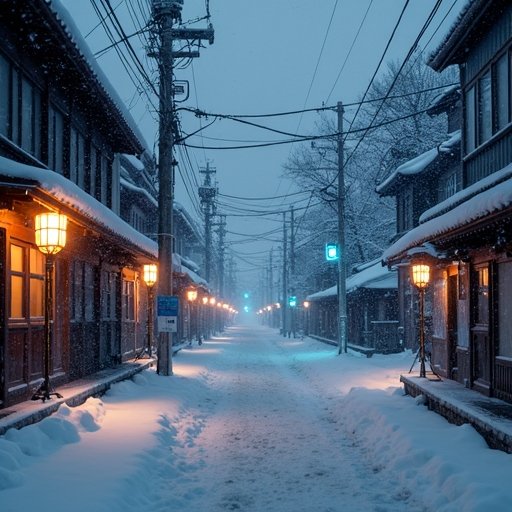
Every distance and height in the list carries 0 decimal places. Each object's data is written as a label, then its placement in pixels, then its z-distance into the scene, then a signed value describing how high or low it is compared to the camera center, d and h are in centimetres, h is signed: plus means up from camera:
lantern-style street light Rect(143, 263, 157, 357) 2062 +50
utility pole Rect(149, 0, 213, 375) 1797 +383
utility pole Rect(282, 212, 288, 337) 5597 -16
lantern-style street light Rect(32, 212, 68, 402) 1009 +78
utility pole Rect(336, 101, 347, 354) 2677 +219
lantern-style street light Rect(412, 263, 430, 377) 1523 +27
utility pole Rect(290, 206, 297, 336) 5019 +243
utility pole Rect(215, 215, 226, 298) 6606 +492
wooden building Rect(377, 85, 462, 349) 2341 +435
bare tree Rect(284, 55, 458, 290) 3522 +812
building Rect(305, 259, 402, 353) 2950 -89
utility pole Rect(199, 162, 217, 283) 4444 +582
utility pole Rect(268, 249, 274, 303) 8925 +17
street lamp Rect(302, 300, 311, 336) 5591 -282
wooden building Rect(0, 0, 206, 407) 981 +143
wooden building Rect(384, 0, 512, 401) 1055 +98
